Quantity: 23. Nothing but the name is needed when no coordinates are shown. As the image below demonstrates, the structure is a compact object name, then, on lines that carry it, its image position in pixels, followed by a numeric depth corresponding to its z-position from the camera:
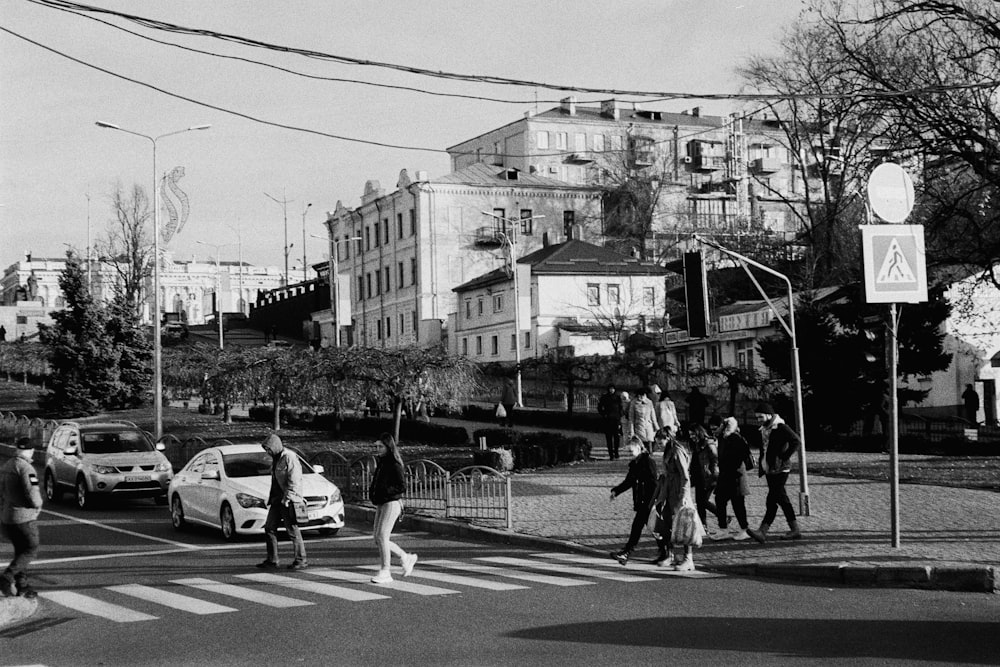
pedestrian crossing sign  16.61
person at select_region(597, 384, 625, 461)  32.25
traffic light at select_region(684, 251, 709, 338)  22.02
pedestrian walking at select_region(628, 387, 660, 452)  29.55
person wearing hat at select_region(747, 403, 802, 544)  17.95
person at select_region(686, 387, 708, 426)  33.25
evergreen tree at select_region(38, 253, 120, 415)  61.38
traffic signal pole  20.86
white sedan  20.39
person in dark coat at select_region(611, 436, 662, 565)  16.75
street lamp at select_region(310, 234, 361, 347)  79.64
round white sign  16.92
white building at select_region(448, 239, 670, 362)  73.12
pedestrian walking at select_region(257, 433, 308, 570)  16.72
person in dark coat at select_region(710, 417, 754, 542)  18.12
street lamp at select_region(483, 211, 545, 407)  51.62
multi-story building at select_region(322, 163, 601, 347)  86.88
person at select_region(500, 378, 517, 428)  42.44
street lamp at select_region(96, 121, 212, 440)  40.25
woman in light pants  15.32
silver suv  26.12
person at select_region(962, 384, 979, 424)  46.69
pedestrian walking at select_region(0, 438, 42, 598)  13.93
